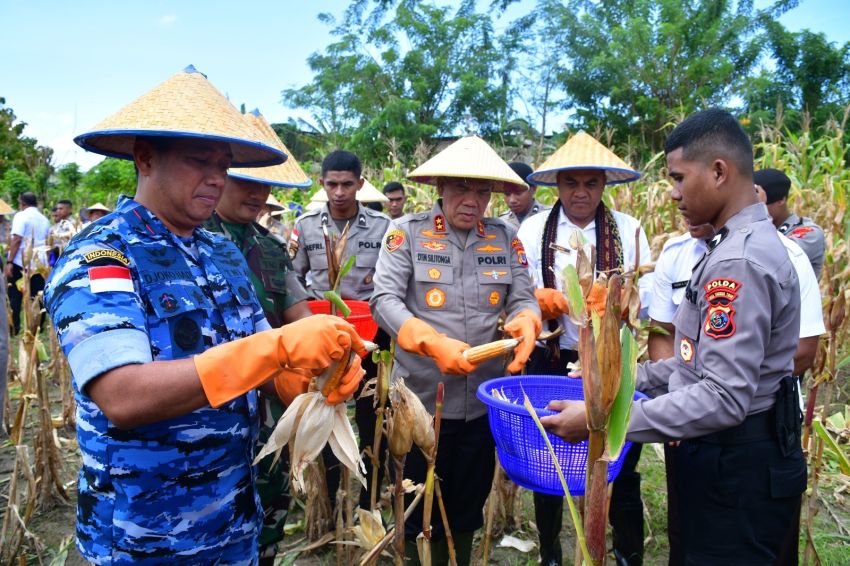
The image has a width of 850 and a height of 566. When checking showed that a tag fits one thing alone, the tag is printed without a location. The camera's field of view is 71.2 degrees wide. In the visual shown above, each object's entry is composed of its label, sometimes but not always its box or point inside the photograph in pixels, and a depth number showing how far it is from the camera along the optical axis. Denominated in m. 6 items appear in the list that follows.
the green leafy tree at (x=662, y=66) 19.39
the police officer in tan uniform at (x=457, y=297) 2.72
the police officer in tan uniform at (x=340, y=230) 4.25
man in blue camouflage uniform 1.31
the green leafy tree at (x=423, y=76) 25.73
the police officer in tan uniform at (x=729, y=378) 1.65
